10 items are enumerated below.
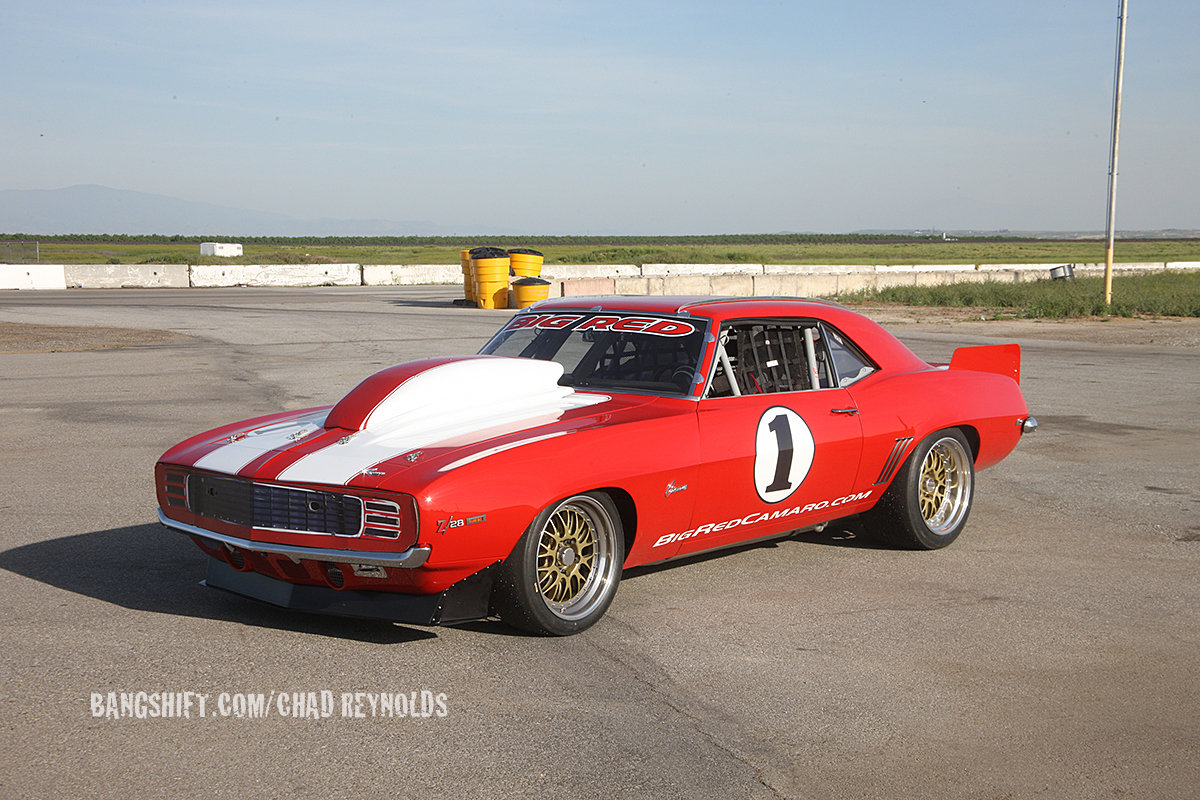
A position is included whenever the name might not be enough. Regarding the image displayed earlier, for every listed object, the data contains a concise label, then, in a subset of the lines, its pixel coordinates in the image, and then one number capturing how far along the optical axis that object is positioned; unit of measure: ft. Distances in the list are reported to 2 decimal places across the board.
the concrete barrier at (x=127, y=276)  127.54
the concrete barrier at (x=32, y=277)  122.42
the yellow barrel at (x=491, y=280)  96.58
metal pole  94.17
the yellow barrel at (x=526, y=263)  103.68
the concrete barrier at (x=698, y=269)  169.89
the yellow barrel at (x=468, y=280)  99.14
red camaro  13.87
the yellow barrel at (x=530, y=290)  92.73
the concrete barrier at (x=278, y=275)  133.49
